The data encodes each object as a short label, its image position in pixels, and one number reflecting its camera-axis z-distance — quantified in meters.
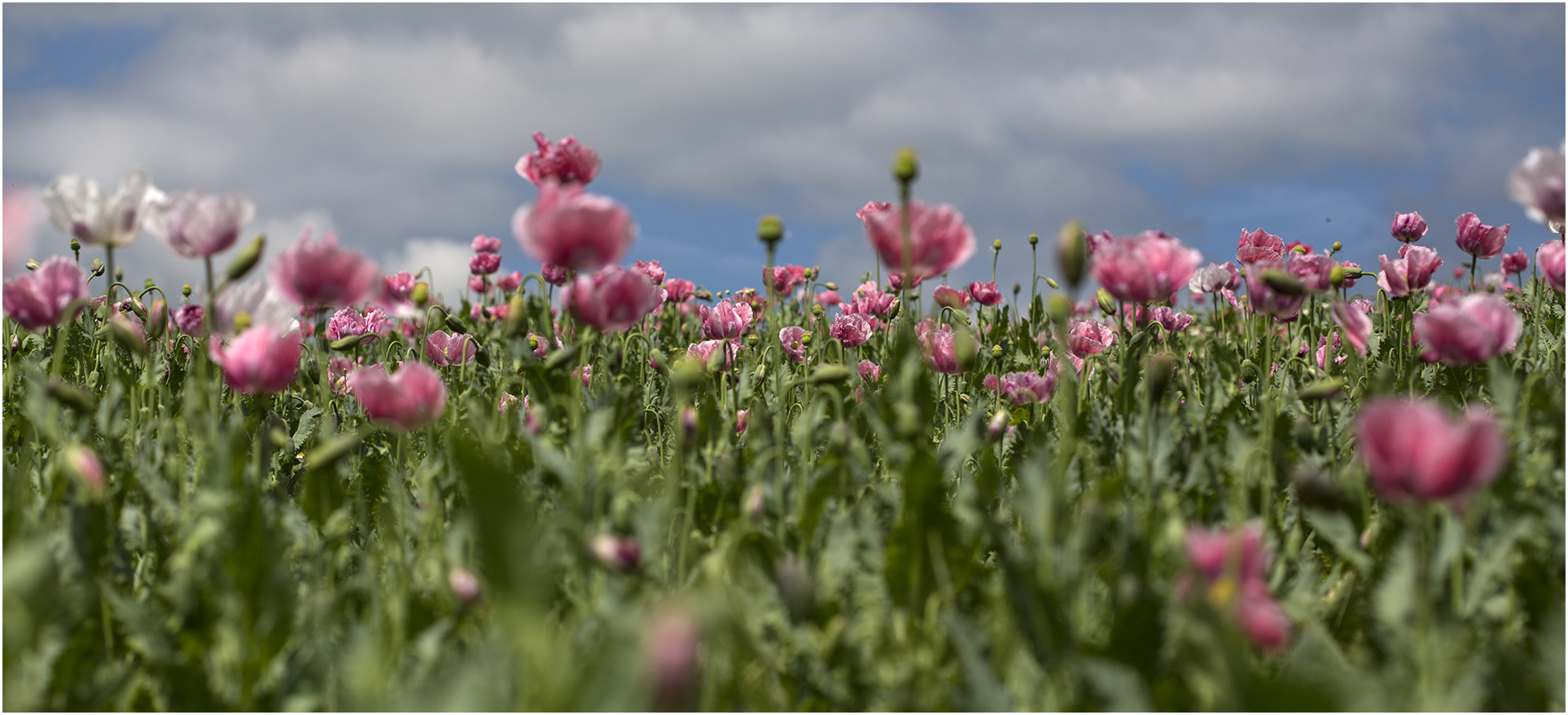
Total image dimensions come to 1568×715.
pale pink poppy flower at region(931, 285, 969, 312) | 4.18
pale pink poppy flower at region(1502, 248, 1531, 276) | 5.87
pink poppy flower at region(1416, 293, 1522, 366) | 1.83
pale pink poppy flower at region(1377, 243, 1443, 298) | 3.05
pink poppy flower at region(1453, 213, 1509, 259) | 3.47
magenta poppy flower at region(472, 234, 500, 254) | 6.20
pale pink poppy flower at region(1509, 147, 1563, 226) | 1.78
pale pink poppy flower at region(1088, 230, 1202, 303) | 1.86
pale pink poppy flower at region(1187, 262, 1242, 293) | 3.31
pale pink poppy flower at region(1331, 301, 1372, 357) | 2.18
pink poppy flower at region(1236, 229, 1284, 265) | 3.08
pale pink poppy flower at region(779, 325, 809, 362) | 3.90
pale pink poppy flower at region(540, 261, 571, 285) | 4.07
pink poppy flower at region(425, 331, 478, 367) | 3.58
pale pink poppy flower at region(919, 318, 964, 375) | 3.01
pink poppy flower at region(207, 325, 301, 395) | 1.77
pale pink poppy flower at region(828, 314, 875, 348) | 3.78
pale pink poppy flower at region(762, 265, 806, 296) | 5.88
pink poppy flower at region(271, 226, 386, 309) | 1.76
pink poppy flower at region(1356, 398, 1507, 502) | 1.13
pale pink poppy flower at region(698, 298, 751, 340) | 3.65
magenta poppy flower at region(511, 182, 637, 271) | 1.61
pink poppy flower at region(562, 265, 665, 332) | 1.96
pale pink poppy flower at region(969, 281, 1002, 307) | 5.52
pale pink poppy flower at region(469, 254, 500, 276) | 6.18
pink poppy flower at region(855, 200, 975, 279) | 1.67
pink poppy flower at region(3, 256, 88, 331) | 2.04
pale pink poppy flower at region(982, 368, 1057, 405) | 3.04
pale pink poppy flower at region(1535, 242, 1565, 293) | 2.39
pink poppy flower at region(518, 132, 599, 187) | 2.12
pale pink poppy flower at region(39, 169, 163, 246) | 1.88
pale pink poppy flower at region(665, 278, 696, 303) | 5.99
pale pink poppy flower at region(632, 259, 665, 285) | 4.89
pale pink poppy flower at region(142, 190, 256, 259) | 1.78
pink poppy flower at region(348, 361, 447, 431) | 1.93
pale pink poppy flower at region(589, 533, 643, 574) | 1.45
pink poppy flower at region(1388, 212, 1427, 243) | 4.04
